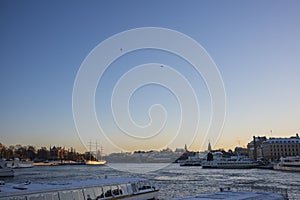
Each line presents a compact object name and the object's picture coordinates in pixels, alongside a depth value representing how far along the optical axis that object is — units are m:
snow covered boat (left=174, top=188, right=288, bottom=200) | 22.84
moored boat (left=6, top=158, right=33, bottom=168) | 163.68
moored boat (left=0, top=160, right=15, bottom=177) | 88.96
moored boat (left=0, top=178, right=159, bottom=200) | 22.69
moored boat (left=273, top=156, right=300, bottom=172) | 105.73
